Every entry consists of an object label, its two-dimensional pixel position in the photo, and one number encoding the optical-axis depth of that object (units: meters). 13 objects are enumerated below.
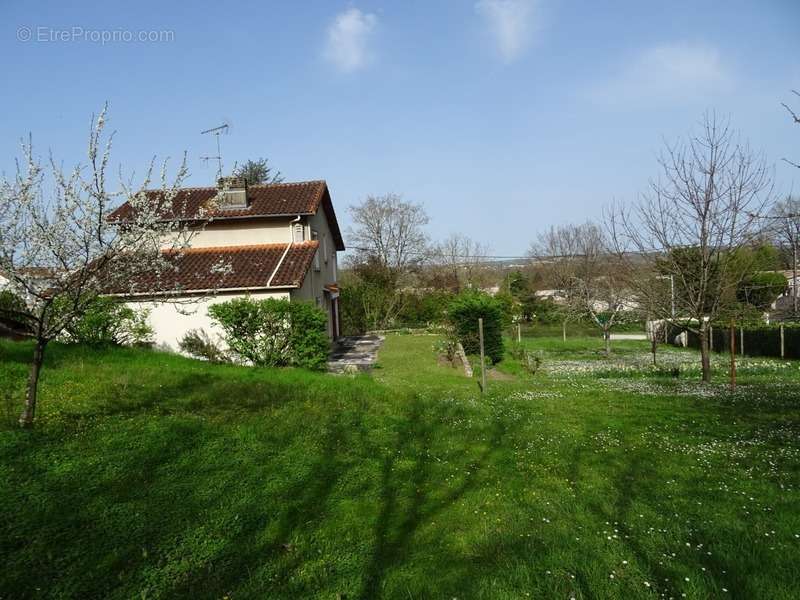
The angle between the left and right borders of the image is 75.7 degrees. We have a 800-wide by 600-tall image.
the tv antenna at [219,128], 21.83
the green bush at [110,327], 12.05
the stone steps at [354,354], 16.30
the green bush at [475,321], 20.27
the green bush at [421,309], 35.91
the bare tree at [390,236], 49.91
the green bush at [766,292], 30.88
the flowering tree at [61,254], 5.94
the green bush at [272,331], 13.34
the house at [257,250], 16.09
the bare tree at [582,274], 27.16
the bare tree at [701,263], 12.73
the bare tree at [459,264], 52.46
